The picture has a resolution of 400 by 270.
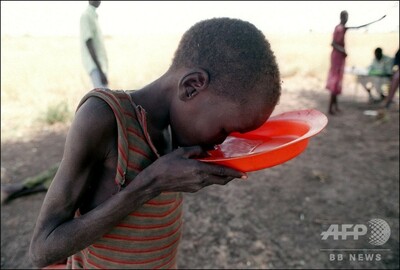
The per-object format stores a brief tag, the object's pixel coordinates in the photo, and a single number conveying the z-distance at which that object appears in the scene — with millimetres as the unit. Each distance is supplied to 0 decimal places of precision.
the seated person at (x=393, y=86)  6038
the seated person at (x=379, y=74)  6828
